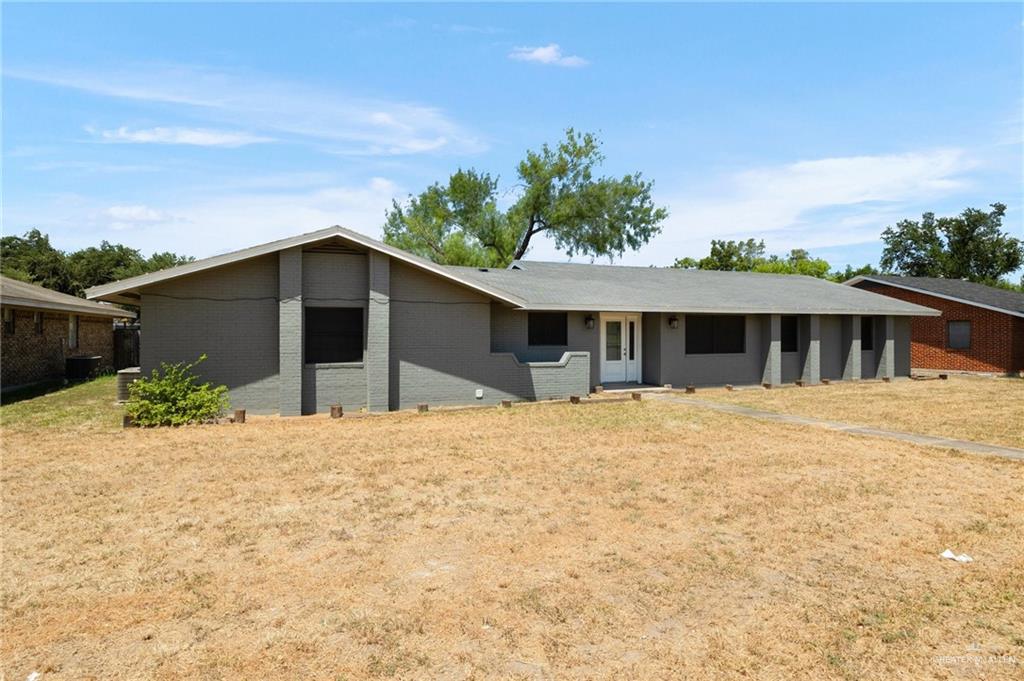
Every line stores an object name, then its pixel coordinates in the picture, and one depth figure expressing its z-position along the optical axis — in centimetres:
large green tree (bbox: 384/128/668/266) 3881
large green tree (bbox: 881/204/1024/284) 4875
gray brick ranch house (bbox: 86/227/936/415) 1283
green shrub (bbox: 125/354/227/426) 1152
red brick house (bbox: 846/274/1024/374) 2286
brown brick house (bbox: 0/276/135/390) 1673
